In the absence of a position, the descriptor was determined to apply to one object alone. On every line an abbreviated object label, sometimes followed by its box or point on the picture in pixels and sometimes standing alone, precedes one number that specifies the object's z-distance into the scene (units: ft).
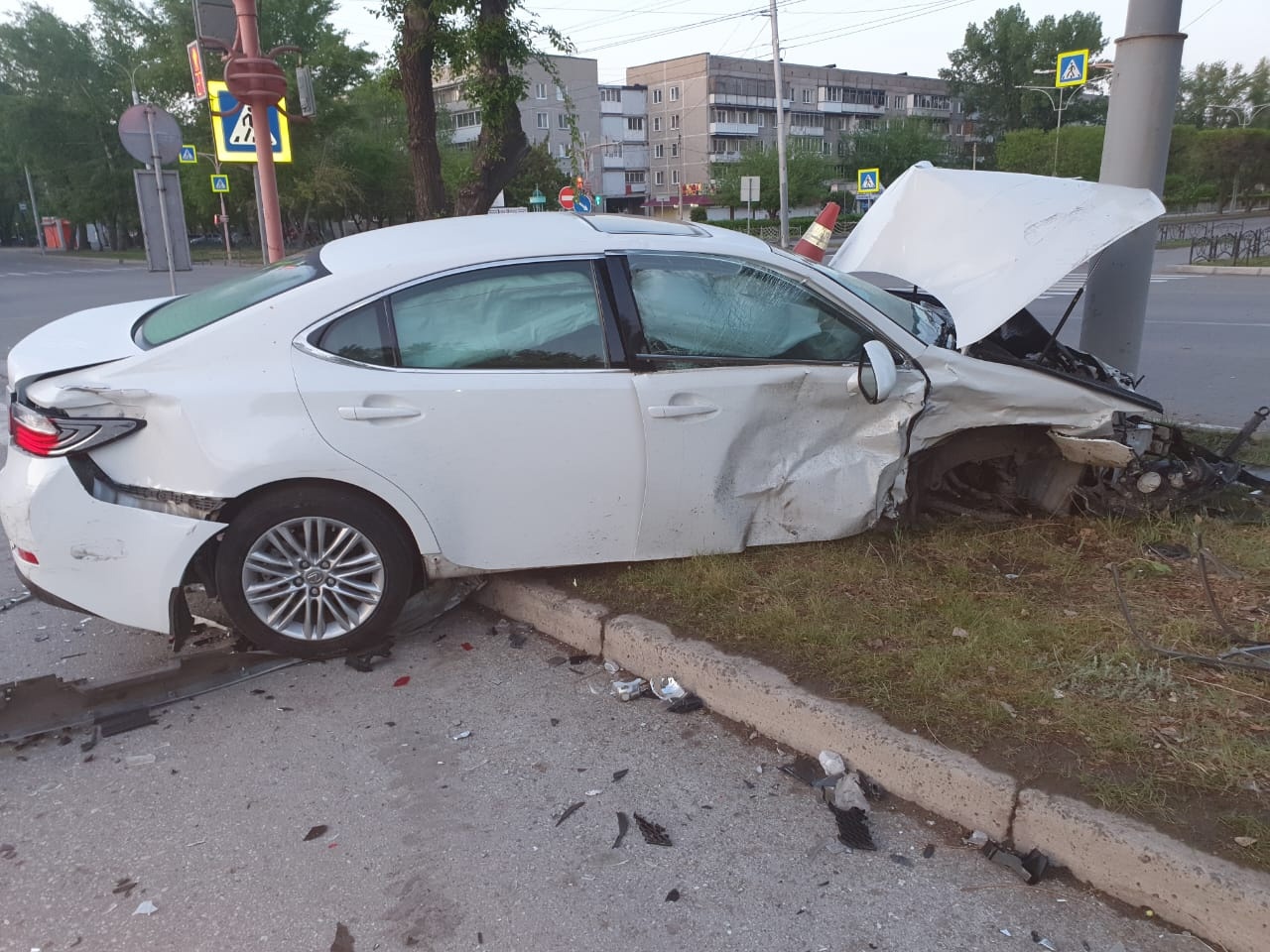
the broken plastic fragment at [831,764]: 10.18
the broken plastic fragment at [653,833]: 9.25
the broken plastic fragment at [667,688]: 11.89
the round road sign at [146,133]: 33.09
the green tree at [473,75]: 30.78
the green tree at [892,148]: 264.11
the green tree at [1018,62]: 289.53
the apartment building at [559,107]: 266.77
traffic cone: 18.30
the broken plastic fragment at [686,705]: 11.63
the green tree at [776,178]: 221.05
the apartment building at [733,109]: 311.88
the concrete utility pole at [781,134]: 102.33
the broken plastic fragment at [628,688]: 11.98
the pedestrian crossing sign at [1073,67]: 85.71
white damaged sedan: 11.60
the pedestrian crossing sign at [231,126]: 27.86
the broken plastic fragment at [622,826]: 9.29
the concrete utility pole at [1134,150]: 16.99
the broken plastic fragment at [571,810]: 9.64
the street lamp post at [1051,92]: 261.03
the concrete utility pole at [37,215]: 201.98
